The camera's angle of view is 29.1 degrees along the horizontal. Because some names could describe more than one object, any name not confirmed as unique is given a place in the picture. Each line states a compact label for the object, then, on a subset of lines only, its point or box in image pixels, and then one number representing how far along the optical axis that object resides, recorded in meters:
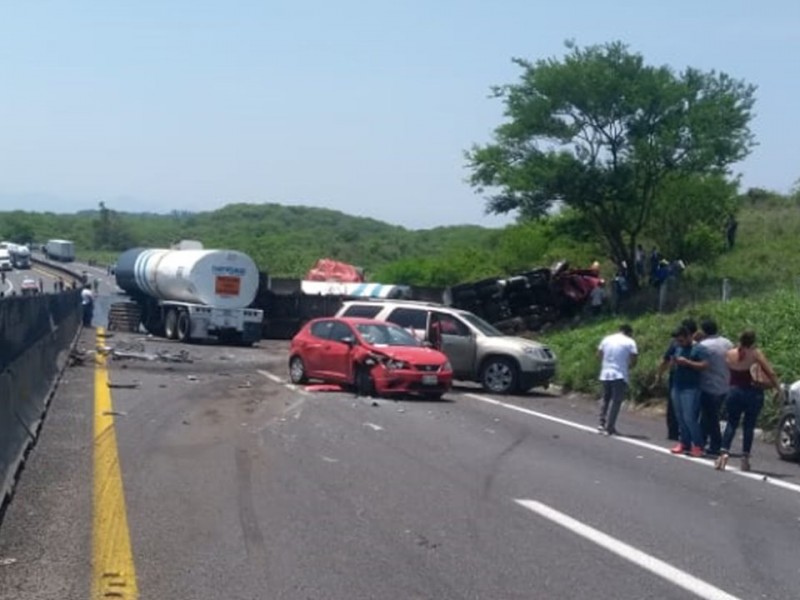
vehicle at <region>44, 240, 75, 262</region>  103.94
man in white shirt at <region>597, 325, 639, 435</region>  21.88
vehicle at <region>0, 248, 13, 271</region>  76.75
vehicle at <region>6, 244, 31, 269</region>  83.94
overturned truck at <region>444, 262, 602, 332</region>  42.84
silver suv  30.02
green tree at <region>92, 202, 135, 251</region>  143.88
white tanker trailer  45.94
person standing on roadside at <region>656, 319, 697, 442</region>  20.21
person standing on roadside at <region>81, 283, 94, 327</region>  52.09
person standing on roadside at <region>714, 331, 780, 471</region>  17.95
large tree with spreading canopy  42.94
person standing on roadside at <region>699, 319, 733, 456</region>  19.58
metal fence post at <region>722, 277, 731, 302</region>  33.53
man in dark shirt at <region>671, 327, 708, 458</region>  19.47
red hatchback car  26.98
